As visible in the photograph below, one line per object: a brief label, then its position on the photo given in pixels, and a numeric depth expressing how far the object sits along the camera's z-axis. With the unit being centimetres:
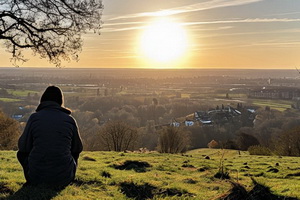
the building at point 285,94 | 18660
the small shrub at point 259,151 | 4894
